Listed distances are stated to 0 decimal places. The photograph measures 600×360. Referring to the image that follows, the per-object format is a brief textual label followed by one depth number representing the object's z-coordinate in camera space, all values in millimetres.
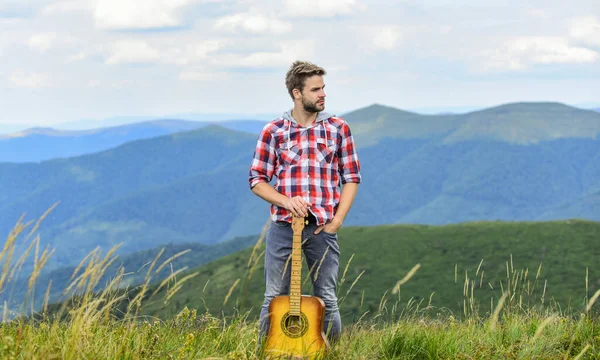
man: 6059
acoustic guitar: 5562
